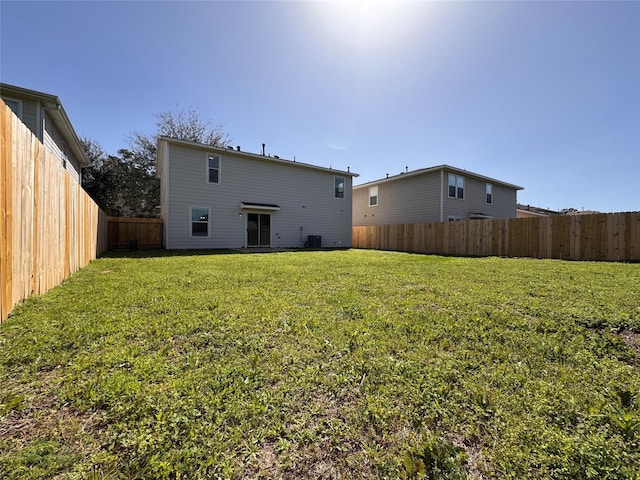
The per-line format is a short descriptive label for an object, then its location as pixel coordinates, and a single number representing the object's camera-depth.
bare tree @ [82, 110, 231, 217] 21.70
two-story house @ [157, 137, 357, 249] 12.23
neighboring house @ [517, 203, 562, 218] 26.96
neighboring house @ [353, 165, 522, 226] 16.53
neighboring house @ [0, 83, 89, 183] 7.87
